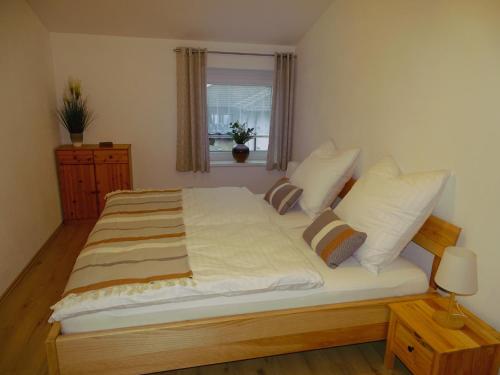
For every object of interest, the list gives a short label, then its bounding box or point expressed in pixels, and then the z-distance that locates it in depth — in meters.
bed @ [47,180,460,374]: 1.48
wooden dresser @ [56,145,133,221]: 3.73
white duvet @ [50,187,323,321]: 1.48
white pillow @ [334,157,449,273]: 1.79
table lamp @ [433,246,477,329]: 1.41
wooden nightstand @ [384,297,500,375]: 1.40
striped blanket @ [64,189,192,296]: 1.61
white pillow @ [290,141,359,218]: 2.57
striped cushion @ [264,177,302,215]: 2.66
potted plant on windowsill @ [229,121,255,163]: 4.52
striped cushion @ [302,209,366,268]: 1.83
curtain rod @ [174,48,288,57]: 4.14
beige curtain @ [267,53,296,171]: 4.20
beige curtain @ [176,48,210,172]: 4.02
